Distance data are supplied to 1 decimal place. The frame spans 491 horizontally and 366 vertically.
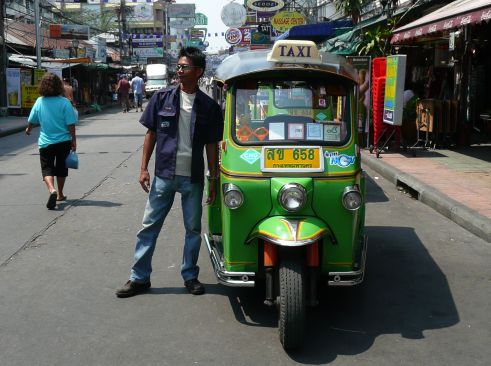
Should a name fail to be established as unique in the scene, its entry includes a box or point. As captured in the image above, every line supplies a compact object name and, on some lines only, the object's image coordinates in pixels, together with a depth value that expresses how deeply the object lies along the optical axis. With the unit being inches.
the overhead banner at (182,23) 2878.9
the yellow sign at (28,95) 1068.5
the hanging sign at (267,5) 1179.3
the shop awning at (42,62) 1226.6
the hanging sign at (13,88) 1040.2
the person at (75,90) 1269.3
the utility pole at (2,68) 1013.8
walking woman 347.3
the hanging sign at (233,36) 1593.3
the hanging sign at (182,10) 2957.7
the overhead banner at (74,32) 1581.0
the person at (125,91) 1290.6
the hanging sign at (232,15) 1382.9
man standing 202.5
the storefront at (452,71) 517.7
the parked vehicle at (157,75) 1905.3
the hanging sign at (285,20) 1057.5
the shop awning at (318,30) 759.1
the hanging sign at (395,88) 486.9
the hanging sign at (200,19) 2949.6
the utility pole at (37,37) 1166.3
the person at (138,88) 1304.1
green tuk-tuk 175.2
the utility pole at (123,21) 2416.1
